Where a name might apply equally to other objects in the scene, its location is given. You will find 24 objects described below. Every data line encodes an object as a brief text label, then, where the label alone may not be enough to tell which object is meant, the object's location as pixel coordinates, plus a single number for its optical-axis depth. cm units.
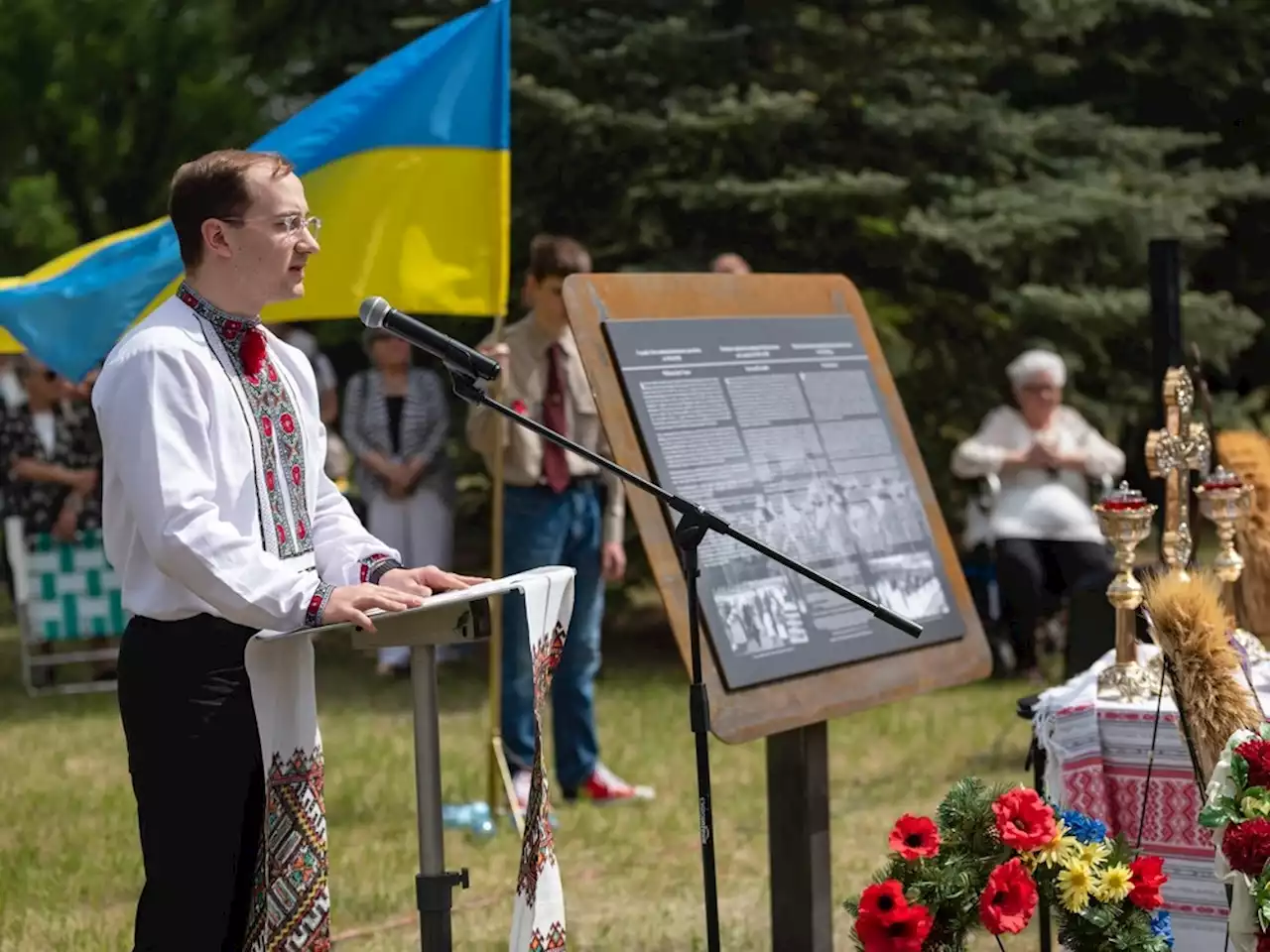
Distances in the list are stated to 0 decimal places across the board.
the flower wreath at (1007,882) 655
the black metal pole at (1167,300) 944
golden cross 920
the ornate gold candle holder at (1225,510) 916
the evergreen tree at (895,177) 2030
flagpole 1267
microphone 637
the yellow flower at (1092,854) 675
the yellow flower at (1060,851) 671
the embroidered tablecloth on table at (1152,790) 800
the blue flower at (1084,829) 687
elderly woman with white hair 1812
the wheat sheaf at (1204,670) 678
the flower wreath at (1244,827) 617
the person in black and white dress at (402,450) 1939
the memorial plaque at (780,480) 824
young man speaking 625
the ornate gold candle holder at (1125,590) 834
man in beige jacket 1321
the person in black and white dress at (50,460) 2042
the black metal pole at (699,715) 679
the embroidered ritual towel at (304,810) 630
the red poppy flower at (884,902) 654
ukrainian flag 1199
